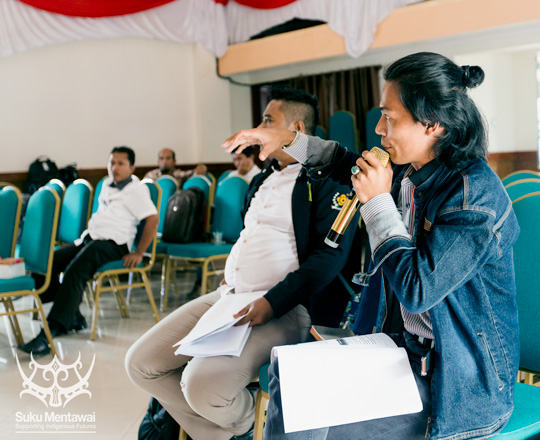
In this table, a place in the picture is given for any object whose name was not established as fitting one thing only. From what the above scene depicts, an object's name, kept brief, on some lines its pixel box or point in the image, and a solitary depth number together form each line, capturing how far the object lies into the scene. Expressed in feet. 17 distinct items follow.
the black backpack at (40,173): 20.74
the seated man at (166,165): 21.89
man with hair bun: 3.50
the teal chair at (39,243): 10.05
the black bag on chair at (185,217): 13.82
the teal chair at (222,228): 13.09
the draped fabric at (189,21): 21.03
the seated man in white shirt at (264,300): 5.48
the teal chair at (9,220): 10.58
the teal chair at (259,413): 5.57
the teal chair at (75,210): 13.64
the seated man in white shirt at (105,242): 11.93
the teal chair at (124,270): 12.00
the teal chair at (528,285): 4.51
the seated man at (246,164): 17.67
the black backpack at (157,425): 6.39
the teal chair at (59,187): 15.07
